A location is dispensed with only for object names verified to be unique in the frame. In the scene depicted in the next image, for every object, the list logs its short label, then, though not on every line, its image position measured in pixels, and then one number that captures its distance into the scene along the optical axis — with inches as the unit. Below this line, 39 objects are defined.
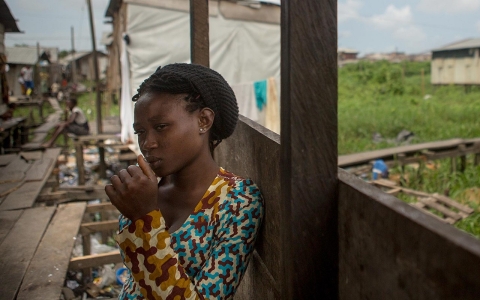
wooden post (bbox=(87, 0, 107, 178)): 366.0
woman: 48.0
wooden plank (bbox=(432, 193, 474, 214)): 219.0
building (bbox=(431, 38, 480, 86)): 983.6
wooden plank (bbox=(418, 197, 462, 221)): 211.2
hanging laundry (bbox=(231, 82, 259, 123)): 347.9
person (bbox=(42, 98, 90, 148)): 383.2
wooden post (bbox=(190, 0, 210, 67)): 91.1
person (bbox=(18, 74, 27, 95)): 990.3
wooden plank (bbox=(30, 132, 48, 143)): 373.4
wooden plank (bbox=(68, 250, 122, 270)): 116.1
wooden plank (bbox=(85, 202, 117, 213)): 164.7
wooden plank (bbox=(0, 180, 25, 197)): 174.2
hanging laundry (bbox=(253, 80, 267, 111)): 351.6
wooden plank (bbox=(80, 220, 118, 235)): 150.6
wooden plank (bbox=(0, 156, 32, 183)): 202.8
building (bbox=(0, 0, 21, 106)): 327.3
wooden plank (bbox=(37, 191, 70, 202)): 176.1
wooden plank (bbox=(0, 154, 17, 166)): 240.4
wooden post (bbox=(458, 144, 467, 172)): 347.6
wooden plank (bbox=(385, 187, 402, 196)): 238.7
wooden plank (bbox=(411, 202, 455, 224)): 208.5
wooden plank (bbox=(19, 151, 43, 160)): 261.4
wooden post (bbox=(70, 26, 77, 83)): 1252.1
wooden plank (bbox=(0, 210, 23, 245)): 126.3
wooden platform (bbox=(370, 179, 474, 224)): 213.0
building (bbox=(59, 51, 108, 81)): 1664.6
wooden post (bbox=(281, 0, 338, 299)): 37.8
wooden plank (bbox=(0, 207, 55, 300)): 93.3
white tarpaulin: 309.1
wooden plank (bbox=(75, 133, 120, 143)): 355.3
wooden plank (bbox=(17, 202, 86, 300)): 91.4
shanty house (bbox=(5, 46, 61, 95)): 1092.5
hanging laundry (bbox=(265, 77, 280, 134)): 356.2
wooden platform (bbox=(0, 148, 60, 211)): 163.9
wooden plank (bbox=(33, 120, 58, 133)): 445.7
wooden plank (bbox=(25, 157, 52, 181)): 204.2
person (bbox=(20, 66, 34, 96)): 971.9
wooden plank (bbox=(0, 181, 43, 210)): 156.6
